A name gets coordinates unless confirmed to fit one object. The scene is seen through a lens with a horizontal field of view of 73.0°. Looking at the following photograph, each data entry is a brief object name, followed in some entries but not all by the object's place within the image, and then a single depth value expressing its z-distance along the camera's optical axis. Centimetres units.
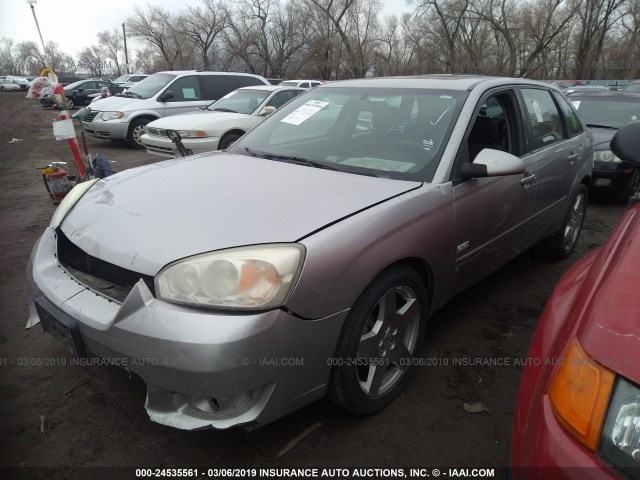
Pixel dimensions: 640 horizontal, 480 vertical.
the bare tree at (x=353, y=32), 4056
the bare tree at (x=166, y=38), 4841
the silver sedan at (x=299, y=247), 162
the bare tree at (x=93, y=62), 8187
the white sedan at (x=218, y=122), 729
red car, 101
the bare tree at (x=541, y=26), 3422
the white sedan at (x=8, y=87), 4634
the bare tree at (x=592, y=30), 3347
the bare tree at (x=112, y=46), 7338
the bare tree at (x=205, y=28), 4491
